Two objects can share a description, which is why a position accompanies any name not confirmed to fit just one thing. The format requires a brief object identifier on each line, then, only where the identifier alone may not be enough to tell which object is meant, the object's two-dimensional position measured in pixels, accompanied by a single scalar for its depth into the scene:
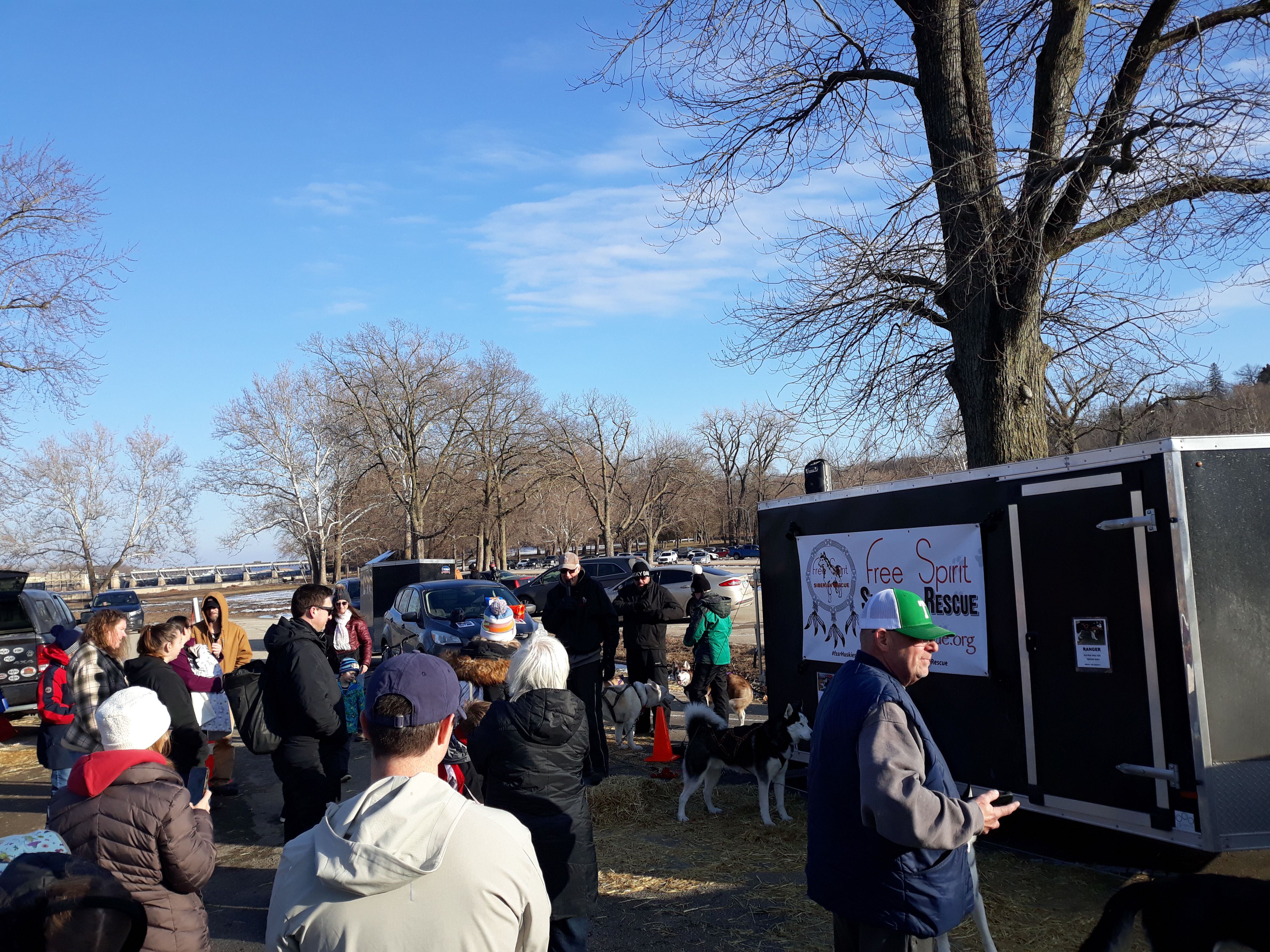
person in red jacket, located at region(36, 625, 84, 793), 6.90
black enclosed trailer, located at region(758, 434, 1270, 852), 4.56
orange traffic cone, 9.25
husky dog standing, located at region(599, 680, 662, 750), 9.99
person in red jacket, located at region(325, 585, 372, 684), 10.16
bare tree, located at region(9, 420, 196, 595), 41.81
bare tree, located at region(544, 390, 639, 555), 51.84
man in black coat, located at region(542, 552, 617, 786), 8.31
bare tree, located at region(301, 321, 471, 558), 42.56
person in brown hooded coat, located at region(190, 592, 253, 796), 9.41
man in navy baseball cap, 1.84
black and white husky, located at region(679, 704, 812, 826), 7.15
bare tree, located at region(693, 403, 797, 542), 76.31
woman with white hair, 3.88
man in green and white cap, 2.74
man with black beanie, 10.36
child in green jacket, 9.84
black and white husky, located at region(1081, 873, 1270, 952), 2.60
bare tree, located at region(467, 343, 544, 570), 45.78
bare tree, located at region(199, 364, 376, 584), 41.81
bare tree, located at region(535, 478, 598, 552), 69.12
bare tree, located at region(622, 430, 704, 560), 66.56
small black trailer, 21.38
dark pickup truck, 11.38
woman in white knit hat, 3.07
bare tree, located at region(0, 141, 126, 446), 15.76
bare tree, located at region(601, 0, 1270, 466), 7.79
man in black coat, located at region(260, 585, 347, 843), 5.38
